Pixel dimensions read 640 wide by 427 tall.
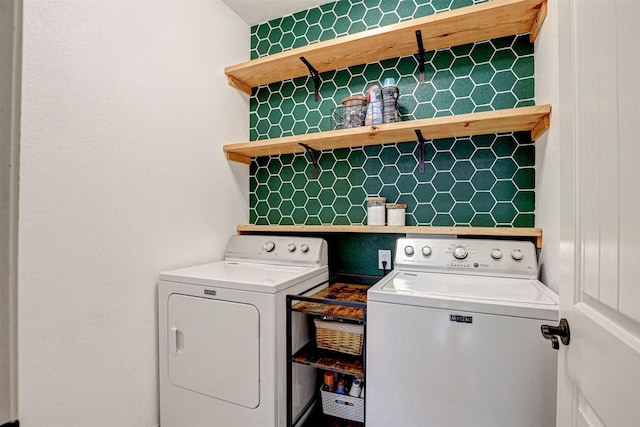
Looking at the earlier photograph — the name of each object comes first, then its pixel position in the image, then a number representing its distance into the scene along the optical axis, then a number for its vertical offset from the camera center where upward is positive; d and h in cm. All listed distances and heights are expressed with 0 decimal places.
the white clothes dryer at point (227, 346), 141 -63
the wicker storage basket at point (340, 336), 152 -62
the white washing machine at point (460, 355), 107 -52
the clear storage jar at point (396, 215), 185 -2
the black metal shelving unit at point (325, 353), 142 -70
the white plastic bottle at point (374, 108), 179 +58
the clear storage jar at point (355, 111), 189 +60
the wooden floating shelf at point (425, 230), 154 -11
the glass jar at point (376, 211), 188 +0
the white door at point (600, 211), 53 +0
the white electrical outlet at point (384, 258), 195 -29
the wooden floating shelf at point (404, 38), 153 +95
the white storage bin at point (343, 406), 162 -101
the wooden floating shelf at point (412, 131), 147 +43
